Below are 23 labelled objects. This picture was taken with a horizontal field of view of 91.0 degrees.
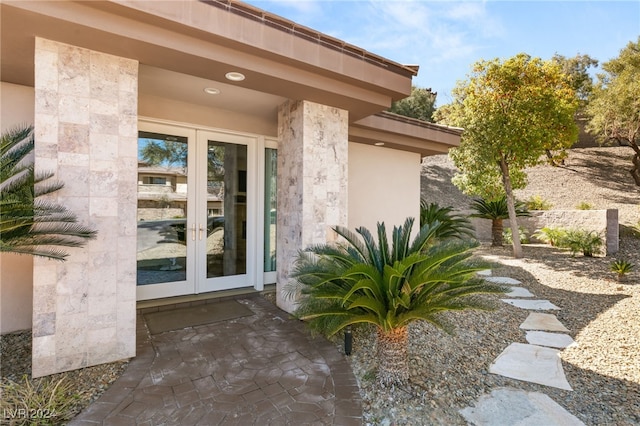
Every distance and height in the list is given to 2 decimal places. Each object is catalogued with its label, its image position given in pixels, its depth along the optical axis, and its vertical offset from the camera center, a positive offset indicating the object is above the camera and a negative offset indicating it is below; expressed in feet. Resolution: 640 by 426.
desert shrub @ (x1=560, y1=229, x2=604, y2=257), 32.07 -3.02
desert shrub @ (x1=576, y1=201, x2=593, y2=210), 42.00 +0.81
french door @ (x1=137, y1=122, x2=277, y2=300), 17.31 -0.09
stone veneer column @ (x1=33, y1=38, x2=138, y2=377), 10.19 +0.37
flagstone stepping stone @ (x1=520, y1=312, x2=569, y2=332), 16.07 -5.88
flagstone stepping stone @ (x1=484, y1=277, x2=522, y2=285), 24.71 -5.46
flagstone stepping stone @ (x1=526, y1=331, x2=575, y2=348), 14.25 -5.94
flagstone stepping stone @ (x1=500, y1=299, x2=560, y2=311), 19.20 -5.76
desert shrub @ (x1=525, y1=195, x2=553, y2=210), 45.52 +1.08
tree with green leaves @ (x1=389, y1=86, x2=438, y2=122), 68.18 +23.17
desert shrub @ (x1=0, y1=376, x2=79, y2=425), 8.09 -5.34
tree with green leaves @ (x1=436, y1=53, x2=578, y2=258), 28.68 +9.11
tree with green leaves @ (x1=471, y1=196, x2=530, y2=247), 39.96 -0.10
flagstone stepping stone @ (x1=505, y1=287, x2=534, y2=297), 21.61 -5.66
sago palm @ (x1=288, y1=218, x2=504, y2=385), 9.23 -2.42
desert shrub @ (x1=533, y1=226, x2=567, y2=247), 35.73 -2.73
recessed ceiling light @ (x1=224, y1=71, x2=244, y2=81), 12.67 +5.49
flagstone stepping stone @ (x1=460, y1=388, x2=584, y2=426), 8.93 -5.93
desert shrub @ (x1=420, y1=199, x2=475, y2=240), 31.02 -1.00
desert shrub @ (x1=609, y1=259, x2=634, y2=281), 23.70 -4.23
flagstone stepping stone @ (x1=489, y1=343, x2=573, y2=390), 11.30 -5.97
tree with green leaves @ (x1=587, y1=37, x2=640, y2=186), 38.45 +13.81
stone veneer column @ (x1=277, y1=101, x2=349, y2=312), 15.81 +1.70
